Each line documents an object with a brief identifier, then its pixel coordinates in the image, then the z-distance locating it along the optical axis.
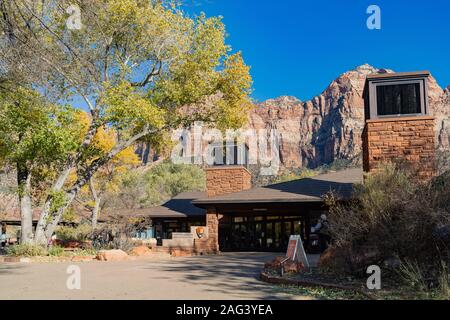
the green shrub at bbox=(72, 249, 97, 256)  18.64
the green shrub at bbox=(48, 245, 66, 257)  18.02
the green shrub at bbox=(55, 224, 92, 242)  29.76
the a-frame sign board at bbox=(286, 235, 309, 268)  11.49
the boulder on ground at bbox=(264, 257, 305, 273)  10.97
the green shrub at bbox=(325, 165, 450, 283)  8.36
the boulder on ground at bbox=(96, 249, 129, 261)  17.05
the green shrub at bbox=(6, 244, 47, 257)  17.58
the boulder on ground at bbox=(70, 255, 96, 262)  16.86
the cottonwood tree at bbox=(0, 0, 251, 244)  18.80
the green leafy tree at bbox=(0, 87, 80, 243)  16.66
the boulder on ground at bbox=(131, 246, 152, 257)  19.81
